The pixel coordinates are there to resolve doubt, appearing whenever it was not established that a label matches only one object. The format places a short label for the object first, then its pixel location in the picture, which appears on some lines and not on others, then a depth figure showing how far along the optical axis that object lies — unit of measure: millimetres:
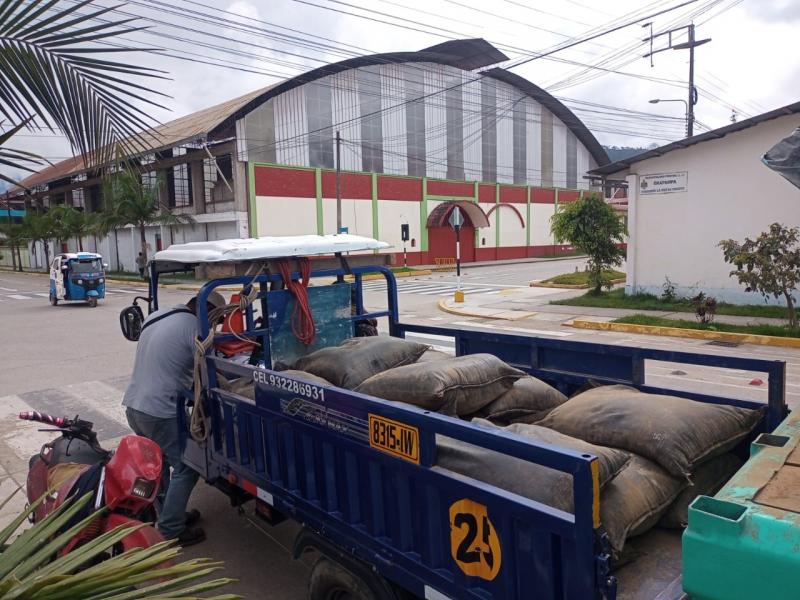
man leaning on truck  4008
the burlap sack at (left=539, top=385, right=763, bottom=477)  2469
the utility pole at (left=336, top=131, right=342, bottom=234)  28359
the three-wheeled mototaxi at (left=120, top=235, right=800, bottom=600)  1876
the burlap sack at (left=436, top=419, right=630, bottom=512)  2109
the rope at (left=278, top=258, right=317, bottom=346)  4351
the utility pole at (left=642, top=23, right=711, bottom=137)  22044
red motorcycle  2945
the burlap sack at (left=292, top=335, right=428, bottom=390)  3758
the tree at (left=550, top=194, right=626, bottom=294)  16984
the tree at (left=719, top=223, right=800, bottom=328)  11258
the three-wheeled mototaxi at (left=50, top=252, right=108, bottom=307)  19547
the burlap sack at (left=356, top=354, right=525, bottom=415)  3010
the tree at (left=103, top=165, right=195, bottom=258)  30484
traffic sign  16844
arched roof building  30250
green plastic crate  1268
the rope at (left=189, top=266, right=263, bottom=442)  3754
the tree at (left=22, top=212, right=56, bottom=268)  37594
